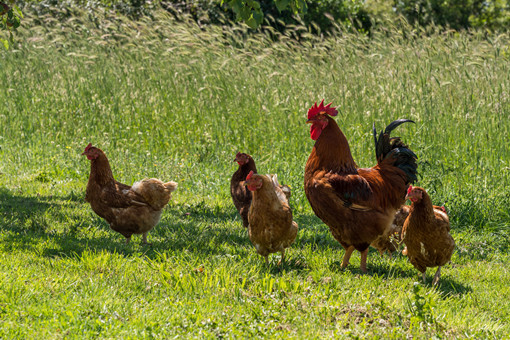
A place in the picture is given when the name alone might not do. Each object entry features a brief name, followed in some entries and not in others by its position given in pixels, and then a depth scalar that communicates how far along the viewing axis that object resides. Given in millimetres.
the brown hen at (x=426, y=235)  10164
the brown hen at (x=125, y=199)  12078
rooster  10781
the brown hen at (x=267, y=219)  10734
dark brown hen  12812
